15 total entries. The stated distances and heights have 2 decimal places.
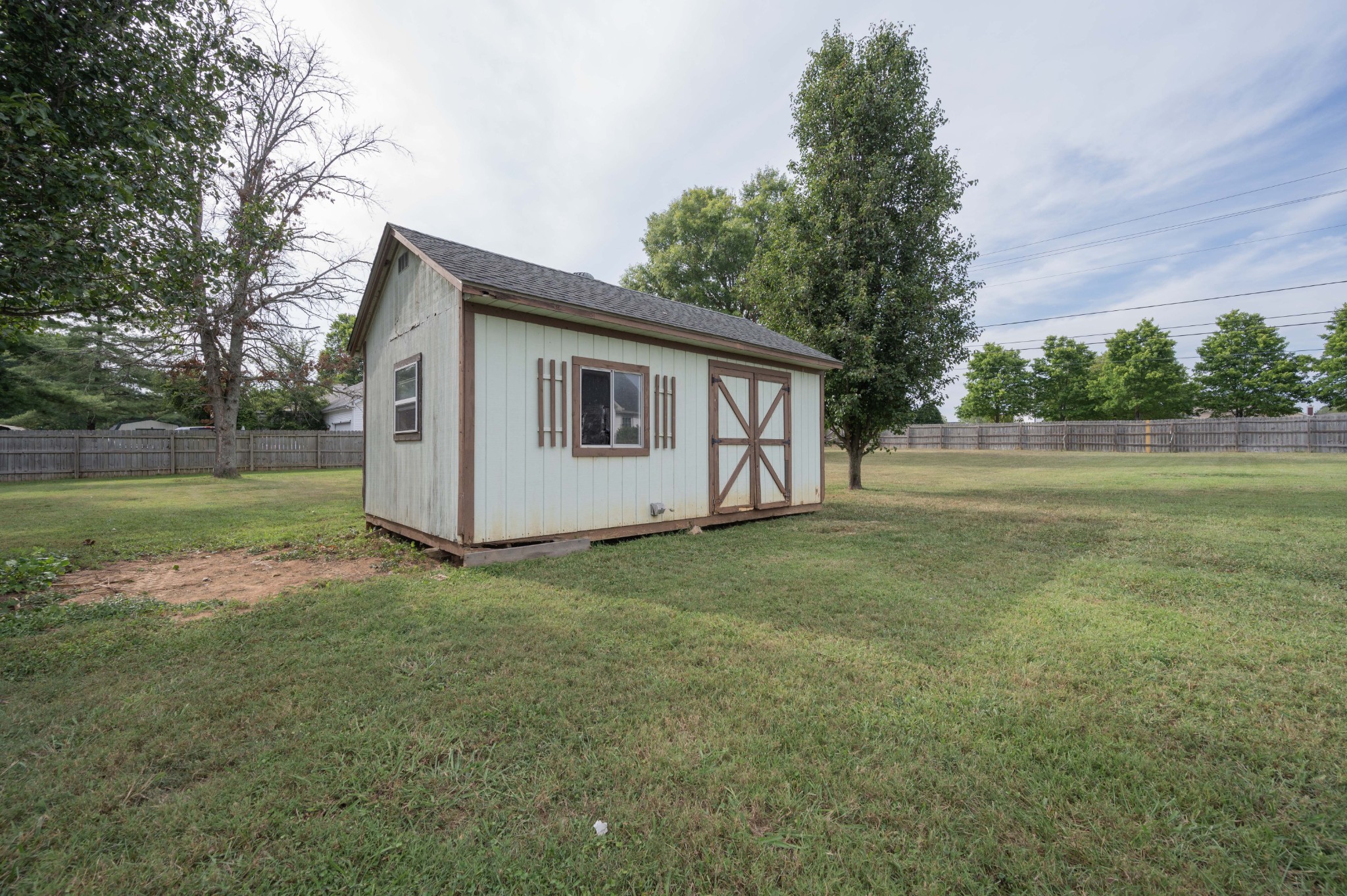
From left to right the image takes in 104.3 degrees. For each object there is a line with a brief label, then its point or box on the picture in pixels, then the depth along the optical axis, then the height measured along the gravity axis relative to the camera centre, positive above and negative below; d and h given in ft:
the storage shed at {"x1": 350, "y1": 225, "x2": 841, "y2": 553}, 18.92 +1.70
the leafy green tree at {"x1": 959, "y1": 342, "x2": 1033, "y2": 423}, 141.79 +15.59
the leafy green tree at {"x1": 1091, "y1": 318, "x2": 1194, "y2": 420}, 116.37 +14.31
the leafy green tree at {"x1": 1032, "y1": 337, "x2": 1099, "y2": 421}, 132.57 +15.83
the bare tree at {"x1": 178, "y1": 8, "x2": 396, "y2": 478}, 49.16 +21.77
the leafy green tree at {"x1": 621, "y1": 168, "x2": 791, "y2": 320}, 90.12 +35.66
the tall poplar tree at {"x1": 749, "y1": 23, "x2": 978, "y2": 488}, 40.24 +16.02
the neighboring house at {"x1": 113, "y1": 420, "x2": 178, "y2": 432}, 92.54 +4.49
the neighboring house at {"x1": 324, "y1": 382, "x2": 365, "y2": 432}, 96.22 +6.84
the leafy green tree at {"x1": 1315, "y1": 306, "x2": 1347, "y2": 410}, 102.42 +14.16
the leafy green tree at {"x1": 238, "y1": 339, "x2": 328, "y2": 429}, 53.52 +6.95
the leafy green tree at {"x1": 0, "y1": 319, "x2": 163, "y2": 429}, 65.46 +8.60
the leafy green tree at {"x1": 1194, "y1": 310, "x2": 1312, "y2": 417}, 110.11 +14.96
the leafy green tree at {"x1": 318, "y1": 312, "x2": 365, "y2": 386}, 58.65 +9.62
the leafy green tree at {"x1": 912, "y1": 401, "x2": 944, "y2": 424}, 137.18 +7.20
